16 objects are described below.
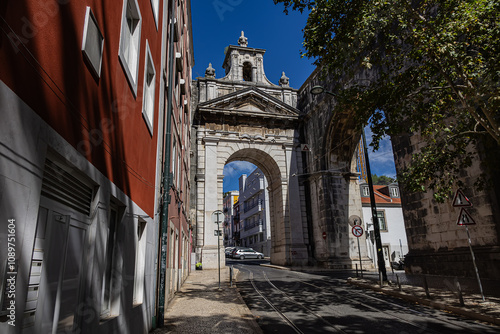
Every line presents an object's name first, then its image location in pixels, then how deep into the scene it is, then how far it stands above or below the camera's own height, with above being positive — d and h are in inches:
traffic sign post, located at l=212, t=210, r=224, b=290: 494.3 +52.0
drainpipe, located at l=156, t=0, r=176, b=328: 232.4 +26.7
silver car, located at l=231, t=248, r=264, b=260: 1712.6 -27.4
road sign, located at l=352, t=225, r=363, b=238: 578.2 +26.8
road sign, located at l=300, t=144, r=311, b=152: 1009.5 +312.3
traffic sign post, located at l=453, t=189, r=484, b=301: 311.4 +35.5
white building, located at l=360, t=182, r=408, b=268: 1104.2 +62.8
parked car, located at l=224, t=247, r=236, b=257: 1958.4 -8.4
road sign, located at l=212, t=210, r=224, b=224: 494.3 +51.8
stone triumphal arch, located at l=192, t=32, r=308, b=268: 944.3 +323.1
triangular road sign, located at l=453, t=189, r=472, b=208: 315.5 +40.3
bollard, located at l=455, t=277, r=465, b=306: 262.5 -46.6
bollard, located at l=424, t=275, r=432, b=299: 306.7 -47.6
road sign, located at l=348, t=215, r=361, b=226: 616.0 +48.3
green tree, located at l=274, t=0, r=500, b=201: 260.7 +164.6
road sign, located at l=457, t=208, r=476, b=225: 310.5 +21.8
